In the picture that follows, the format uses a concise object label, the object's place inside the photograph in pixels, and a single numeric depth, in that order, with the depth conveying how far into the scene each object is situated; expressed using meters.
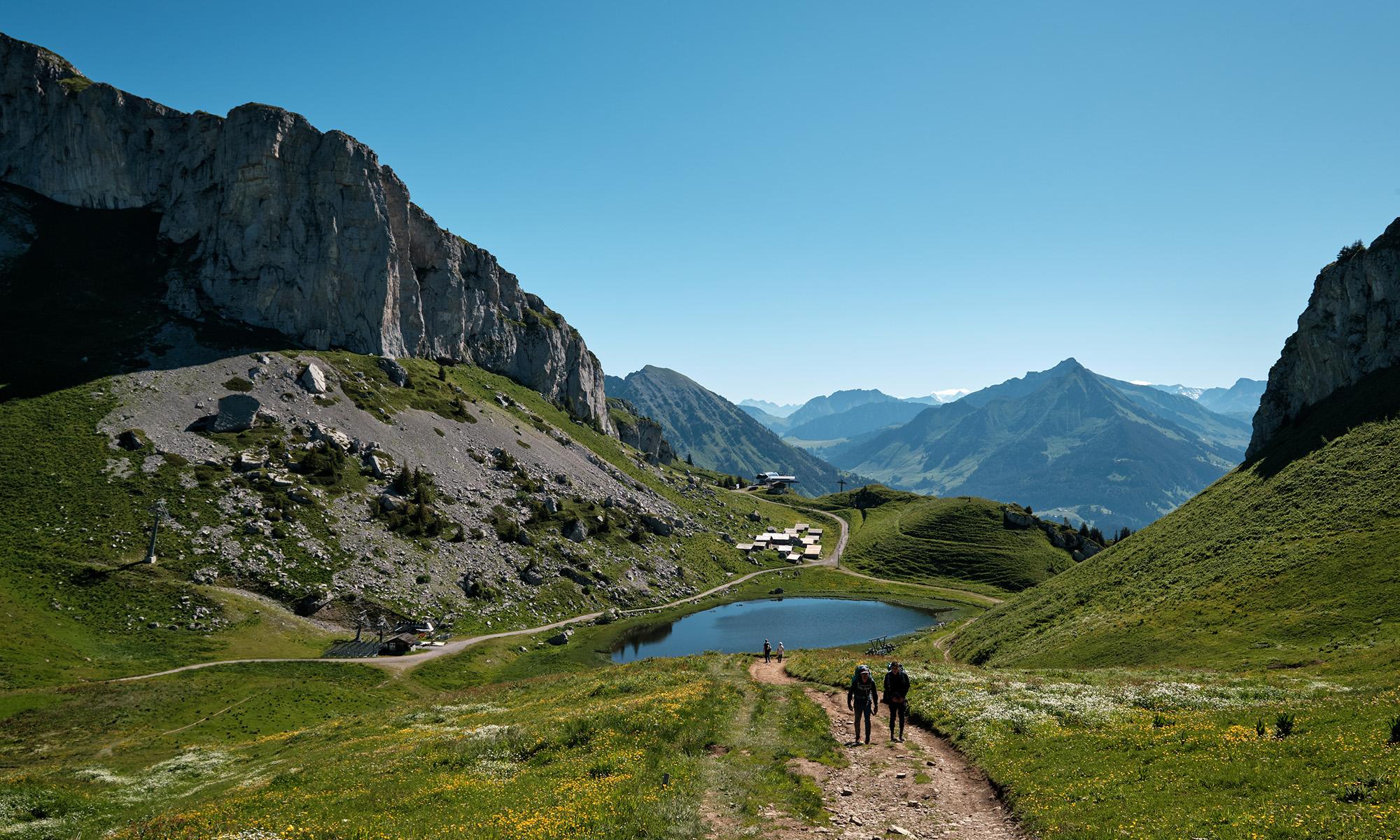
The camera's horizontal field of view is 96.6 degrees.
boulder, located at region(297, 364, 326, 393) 127.44
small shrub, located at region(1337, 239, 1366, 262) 83.88
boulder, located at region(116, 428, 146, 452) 93.38
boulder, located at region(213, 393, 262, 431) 106.62
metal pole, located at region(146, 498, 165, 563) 79.44
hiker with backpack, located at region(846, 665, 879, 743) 27.56
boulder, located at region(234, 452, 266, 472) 99.69
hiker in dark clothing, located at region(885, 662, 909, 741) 28.02
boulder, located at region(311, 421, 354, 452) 116.27
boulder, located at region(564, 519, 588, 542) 133.62
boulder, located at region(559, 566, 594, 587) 122.56
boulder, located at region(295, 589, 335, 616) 85.00
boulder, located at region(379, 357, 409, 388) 153.12
